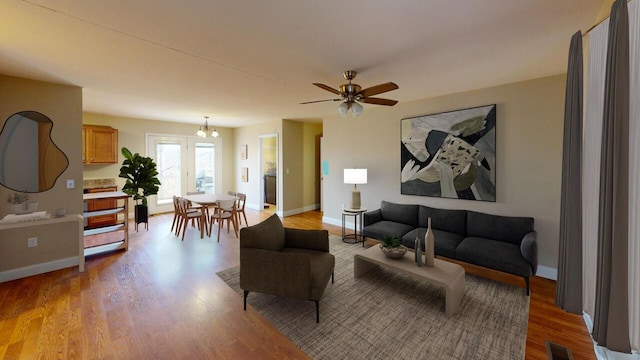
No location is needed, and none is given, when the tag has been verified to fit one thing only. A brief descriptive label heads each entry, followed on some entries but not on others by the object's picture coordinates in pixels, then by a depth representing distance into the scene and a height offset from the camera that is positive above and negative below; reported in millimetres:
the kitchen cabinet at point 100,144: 5418 +676
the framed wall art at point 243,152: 7664 +725
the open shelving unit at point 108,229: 3893 -846
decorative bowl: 2842 -849
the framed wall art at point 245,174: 7680 +56
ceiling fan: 2889 +931
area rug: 1977 -1324
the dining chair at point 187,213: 4688 -720
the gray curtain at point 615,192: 1280 -76
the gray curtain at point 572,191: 1736 -93
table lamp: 4604 -48
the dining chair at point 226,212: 4773 -712
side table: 4461 -1085
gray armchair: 2293 -878
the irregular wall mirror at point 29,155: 3175 +263
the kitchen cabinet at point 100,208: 5352 -707
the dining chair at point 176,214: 4874 -746
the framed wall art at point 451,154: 3674 +358
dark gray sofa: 2812 -801
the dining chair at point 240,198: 5227 -461
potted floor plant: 5087 -76
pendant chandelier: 5867 +1036
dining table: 4768 -457
